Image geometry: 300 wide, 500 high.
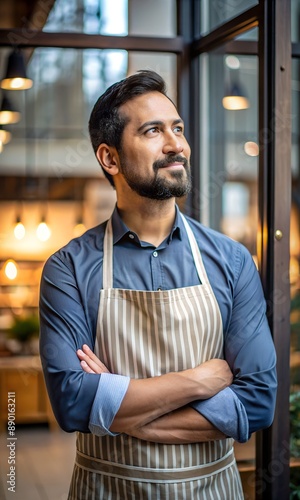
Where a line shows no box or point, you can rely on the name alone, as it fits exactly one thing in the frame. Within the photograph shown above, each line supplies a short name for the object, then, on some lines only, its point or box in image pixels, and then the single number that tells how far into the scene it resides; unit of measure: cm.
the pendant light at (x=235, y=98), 366
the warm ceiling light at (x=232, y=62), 323
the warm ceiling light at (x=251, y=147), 390
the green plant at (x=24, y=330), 796
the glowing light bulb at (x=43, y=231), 723
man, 194
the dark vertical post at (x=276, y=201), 234
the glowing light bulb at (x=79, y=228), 845
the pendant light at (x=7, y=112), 506
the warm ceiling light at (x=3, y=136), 606
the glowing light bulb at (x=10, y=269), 657
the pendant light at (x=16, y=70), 392
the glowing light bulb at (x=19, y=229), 661
